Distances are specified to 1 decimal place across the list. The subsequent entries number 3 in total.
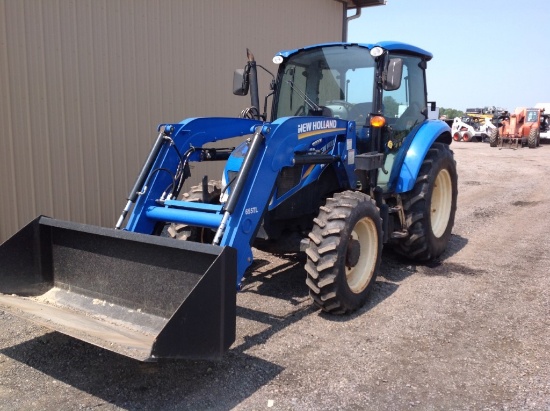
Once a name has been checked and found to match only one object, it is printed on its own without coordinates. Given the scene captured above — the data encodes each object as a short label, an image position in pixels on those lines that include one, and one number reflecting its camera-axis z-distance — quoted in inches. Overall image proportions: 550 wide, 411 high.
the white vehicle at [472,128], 1106.7
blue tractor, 134.2
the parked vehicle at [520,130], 946.1
